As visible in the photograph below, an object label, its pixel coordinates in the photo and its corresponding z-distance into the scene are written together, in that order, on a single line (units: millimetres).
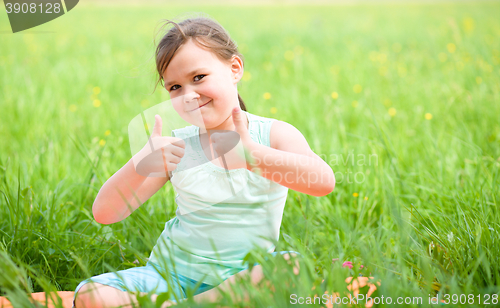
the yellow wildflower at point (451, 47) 5098
